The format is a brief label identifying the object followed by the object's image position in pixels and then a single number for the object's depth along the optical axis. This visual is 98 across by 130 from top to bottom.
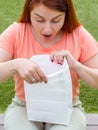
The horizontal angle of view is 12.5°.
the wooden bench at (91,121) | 2.89
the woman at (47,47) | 2.22
